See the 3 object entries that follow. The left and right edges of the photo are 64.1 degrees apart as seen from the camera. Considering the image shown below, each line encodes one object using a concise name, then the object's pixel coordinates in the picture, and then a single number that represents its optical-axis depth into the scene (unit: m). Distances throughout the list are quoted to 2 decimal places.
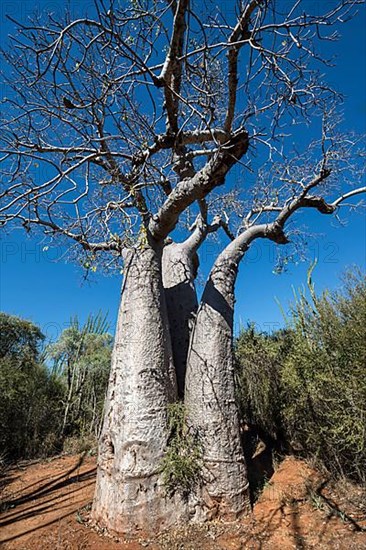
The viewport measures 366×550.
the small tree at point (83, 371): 6.18
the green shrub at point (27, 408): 5.04
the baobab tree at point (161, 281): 2.03
